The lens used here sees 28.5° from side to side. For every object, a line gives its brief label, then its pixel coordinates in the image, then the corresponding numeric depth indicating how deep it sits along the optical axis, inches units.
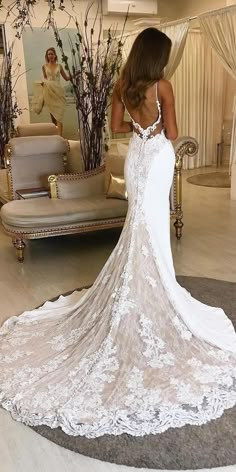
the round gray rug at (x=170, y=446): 67.2
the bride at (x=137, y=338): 76.5
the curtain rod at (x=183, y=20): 208.1
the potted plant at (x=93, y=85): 151.8
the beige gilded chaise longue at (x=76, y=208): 147.9
